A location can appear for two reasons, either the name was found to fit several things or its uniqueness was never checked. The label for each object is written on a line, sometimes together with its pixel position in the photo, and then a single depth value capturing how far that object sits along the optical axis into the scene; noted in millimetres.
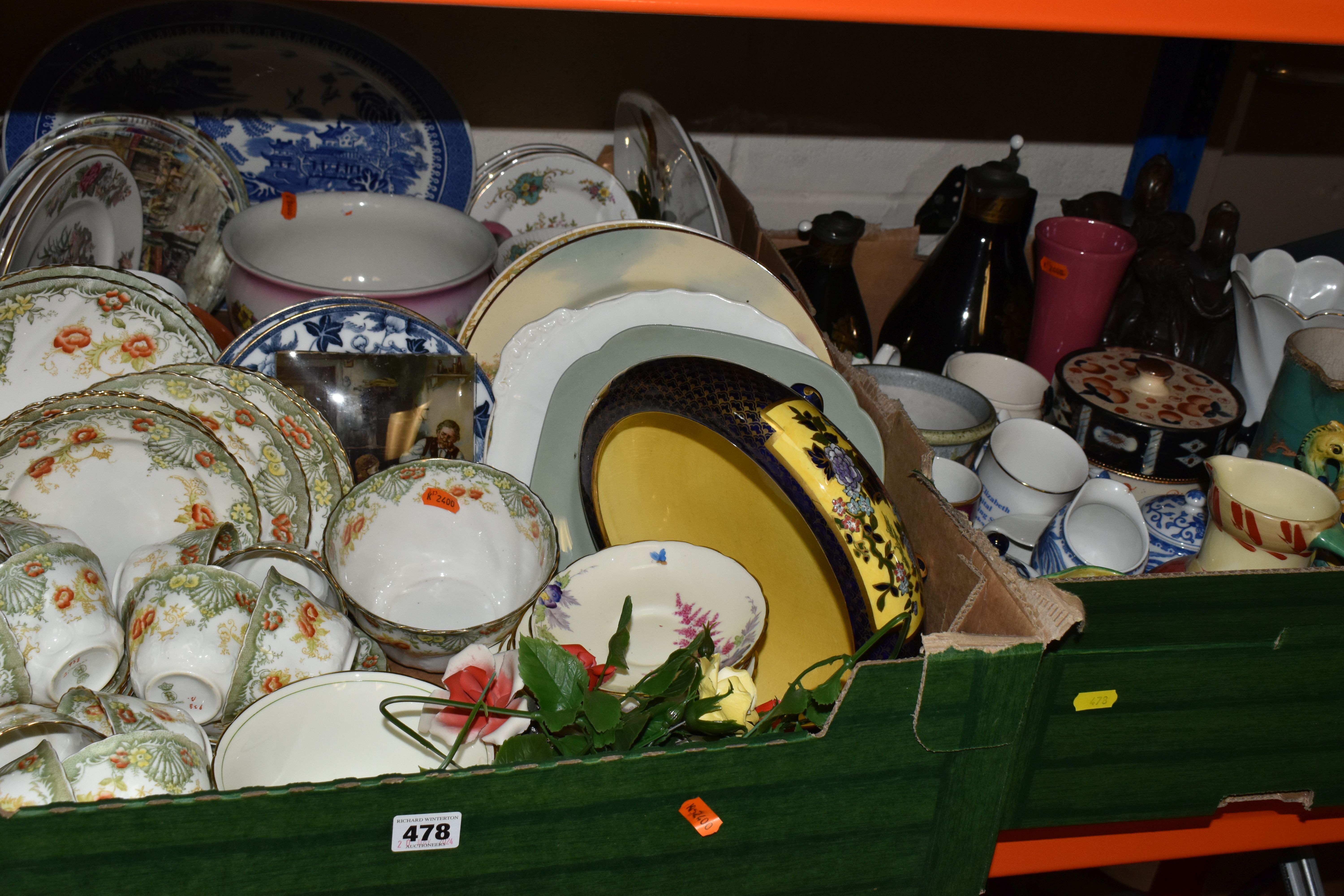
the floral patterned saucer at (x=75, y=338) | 655
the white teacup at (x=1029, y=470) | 750
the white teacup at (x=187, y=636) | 531
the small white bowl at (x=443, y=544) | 661
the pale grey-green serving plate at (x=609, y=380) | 686
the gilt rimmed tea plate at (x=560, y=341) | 711
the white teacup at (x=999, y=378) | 902
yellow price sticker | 551
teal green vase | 667
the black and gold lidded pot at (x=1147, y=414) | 742
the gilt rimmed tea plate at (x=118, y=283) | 650
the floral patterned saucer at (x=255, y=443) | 638
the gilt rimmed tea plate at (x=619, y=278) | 737
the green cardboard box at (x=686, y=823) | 411
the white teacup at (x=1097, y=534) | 677
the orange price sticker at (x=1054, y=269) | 905
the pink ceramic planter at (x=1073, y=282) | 899
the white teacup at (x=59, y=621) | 500
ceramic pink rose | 487
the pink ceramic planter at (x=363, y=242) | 808
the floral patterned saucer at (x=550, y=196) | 1021
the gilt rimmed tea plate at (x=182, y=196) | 860
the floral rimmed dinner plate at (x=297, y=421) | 653
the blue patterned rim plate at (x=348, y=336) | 678
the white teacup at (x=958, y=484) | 735
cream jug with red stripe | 597
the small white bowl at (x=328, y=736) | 524
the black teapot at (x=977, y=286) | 880
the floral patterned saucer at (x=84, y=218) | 716
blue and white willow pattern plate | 891
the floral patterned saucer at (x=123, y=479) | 597
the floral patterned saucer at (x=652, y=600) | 604
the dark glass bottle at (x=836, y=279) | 880
